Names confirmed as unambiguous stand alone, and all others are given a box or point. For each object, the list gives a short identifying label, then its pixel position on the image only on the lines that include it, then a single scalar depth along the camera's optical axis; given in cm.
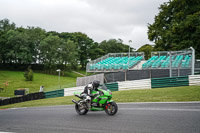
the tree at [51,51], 5195
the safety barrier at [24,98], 1857
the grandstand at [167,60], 1549
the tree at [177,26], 2090
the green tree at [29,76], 3933
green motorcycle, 638
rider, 664
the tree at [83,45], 6365
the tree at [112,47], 6897
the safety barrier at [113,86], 1659
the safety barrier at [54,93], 1909
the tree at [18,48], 5034
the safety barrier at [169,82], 1415
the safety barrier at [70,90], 1759
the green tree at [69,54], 5306
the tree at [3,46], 5130
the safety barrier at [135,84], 1536
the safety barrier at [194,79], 1357
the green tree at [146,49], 6825
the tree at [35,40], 5440
